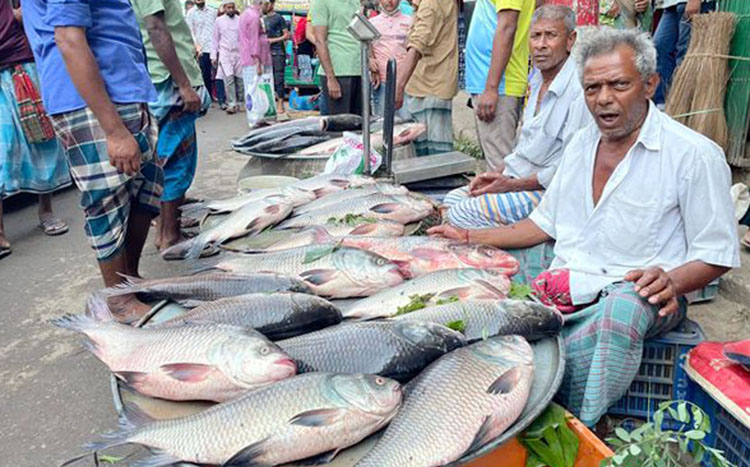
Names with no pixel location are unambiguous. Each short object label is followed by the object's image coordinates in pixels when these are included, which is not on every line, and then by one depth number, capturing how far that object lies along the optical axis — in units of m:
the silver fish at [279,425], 1.65
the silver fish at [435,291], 2.42
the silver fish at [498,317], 2.17
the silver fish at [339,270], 2.63
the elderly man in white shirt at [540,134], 3.51
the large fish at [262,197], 3.81
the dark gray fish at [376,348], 1.97
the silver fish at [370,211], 3.47
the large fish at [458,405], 1.64
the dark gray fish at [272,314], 2.19
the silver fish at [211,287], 2.53
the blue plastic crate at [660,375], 2.42
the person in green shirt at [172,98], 4.34
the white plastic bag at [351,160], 4.52
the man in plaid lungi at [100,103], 2.94
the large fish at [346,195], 3.67
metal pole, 3.74
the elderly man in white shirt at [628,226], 2.26
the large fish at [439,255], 2.81
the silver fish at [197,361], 1.86
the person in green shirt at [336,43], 6.41
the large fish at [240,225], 3.28
